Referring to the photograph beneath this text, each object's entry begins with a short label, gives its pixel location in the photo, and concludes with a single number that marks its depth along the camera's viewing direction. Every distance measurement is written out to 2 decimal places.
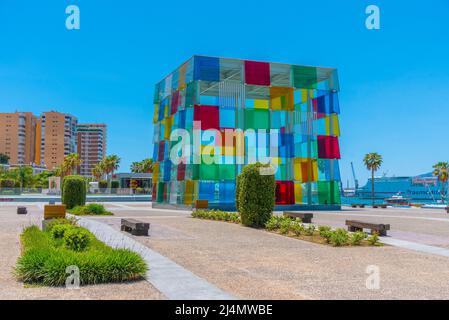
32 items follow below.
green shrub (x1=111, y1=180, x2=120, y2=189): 81.56
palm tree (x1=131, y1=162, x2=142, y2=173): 103.62
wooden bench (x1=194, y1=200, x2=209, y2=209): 30.27
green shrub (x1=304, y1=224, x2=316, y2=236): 16.34
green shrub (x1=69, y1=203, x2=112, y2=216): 26.06
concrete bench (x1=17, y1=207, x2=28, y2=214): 27.27
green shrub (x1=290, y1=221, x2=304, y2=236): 16.50
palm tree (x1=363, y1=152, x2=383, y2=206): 82.62
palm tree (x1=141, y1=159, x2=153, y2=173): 95.31
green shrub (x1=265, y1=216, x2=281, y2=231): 18.42
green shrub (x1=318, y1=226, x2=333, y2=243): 14.46
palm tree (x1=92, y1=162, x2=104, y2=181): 107.41
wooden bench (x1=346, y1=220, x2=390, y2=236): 16.59
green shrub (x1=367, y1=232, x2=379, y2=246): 14.11
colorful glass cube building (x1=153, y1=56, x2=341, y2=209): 36.38
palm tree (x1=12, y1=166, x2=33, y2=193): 111.50
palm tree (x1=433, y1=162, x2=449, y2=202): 78.44
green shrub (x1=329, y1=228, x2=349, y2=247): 13.82
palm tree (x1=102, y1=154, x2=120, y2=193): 105.94
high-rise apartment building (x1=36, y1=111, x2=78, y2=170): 197.75
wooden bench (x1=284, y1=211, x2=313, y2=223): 22.28
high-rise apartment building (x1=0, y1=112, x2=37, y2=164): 196.38
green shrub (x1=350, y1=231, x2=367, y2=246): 14.01
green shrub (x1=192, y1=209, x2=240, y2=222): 22.84
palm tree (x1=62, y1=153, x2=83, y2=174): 98.81
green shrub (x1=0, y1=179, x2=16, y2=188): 83.88
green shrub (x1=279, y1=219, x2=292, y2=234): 17.08
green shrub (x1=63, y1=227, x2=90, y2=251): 10.09
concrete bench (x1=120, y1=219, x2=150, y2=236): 15.69
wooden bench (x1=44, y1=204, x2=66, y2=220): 18.72
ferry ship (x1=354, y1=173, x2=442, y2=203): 133.12
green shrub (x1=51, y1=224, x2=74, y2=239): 11.77
